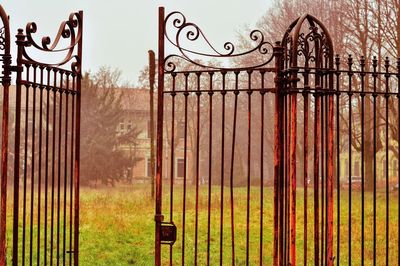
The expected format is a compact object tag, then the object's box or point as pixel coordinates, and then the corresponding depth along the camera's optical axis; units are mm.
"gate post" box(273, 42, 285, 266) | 10195
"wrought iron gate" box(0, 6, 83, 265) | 9844
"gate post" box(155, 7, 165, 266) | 10641
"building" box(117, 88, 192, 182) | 58062
